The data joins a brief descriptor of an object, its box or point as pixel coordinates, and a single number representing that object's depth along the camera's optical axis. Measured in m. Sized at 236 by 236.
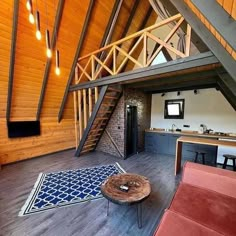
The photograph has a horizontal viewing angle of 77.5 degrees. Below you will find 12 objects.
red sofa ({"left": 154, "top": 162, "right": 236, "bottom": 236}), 1.43
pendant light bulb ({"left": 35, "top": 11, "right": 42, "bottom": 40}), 2.24
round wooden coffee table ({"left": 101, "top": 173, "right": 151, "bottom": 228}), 2.01
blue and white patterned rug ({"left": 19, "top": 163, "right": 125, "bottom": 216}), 2.64
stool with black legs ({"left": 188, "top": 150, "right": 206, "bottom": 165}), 4.42
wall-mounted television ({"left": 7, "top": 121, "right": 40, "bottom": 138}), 4.59
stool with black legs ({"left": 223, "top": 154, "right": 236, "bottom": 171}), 3.92
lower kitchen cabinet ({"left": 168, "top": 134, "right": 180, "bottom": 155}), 5.45
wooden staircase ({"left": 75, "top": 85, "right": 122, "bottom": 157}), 4.60
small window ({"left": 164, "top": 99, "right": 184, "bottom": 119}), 5.75
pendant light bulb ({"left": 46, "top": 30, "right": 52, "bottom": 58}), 2.41
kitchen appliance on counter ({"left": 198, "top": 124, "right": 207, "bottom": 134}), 5.18
